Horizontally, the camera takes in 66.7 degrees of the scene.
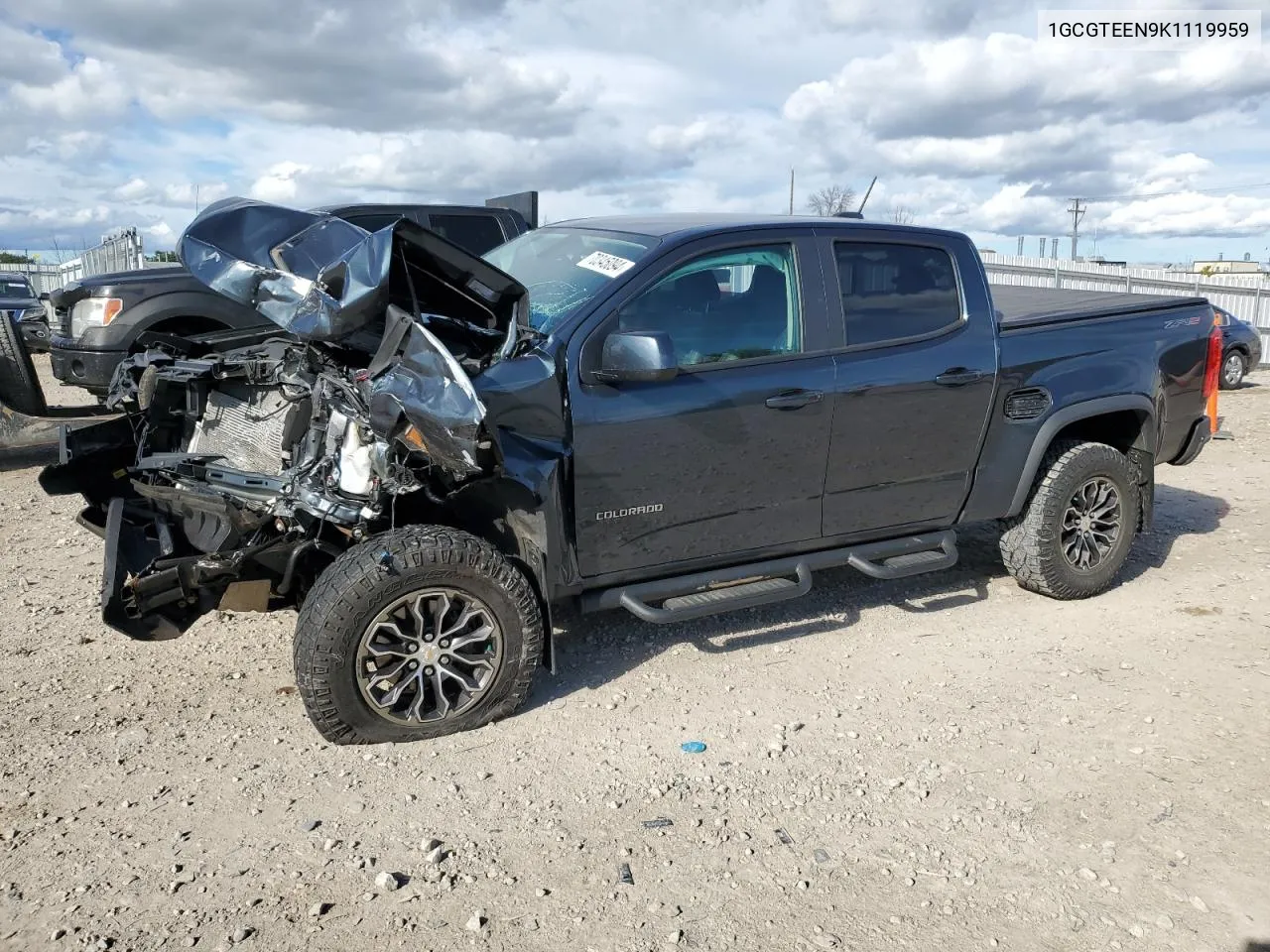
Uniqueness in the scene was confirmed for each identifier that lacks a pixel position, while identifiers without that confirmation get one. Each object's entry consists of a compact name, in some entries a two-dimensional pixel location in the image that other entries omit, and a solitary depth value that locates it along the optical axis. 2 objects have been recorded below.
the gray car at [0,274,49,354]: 11.22
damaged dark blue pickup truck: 3.50
